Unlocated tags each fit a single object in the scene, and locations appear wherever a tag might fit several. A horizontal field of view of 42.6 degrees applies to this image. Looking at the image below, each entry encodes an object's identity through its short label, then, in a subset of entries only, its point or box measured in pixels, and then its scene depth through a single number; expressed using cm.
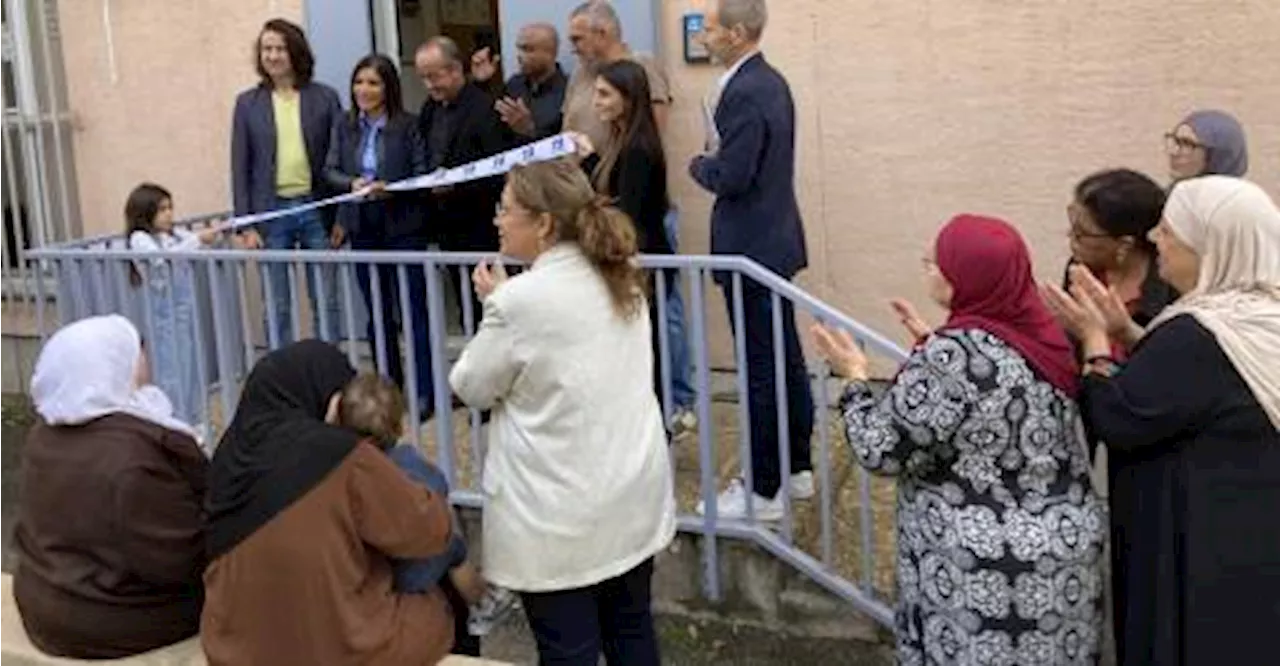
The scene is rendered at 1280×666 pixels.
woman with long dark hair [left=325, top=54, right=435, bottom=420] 627
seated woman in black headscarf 341
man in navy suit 489
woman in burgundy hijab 336
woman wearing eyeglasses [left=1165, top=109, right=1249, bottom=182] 446
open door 838
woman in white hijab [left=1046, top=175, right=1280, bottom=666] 329
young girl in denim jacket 574
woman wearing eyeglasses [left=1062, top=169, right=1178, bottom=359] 383
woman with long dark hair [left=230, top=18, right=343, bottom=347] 664
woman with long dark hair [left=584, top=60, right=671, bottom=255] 520
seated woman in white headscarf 369
